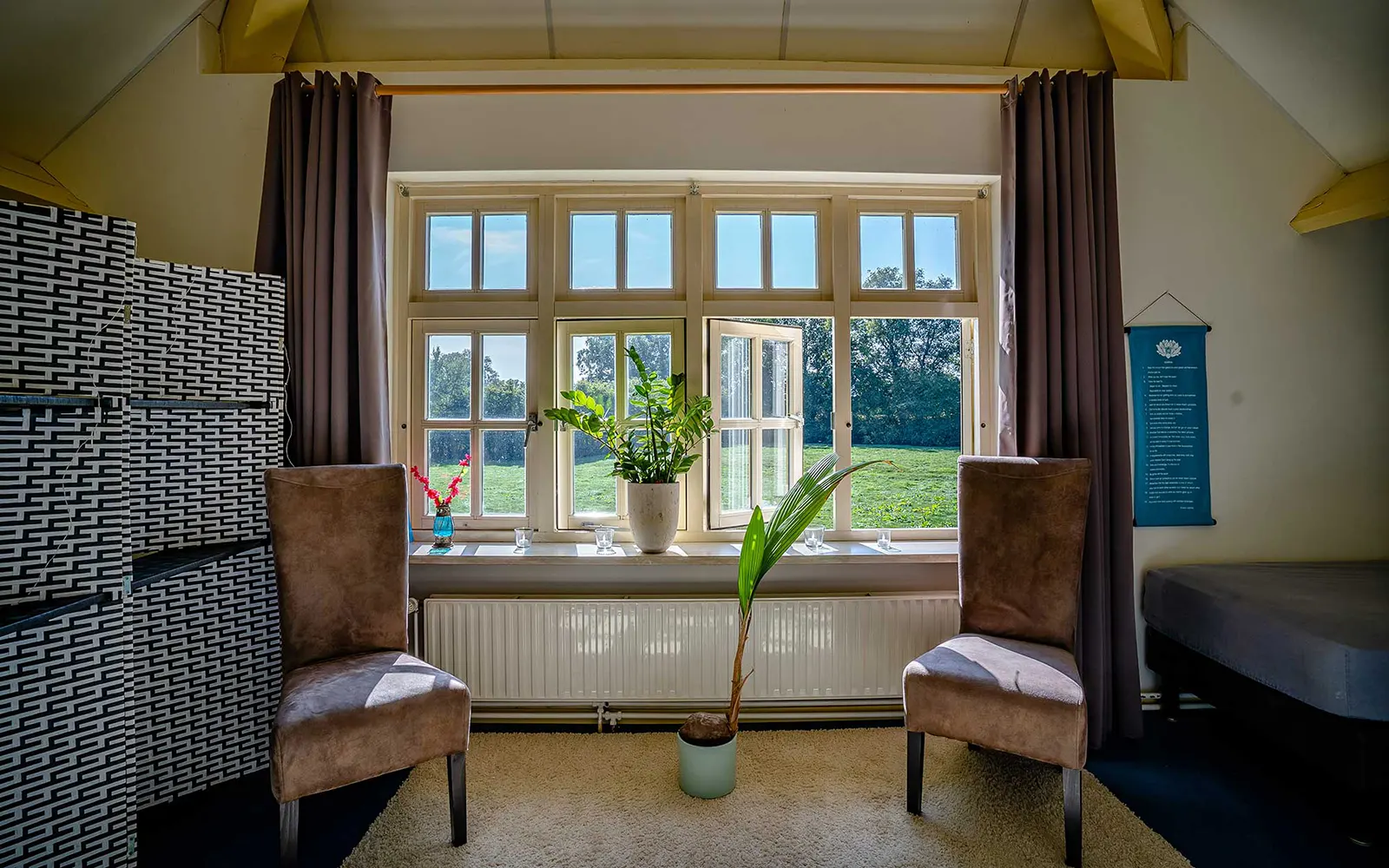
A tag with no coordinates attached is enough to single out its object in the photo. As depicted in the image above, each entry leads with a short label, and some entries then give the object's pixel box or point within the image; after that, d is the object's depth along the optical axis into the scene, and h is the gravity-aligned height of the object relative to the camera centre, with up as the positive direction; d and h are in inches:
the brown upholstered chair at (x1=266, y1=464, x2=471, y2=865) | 63.2 -25.7
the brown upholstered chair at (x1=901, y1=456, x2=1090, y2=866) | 69.2 -25.2
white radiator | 95.7 -30.7
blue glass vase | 100.3 -12.8
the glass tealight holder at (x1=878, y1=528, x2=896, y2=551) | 103.6 -15.8
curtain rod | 96.7 +53.8
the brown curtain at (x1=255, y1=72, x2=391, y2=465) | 92.6 +27.4
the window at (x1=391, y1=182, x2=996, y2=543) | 107.7 +18.8
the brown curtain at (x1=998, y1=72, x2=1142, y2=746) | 94.5 +16.8
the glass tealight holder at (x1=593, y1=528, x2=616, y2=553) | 99.9 -14.8
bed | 69.7 -26.7
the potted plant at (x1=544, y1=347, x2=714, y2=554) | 94.7 -0.6
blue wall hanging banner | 100.8 +3.1
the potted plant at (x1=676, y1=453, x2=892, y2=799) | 79.3 -16.7
